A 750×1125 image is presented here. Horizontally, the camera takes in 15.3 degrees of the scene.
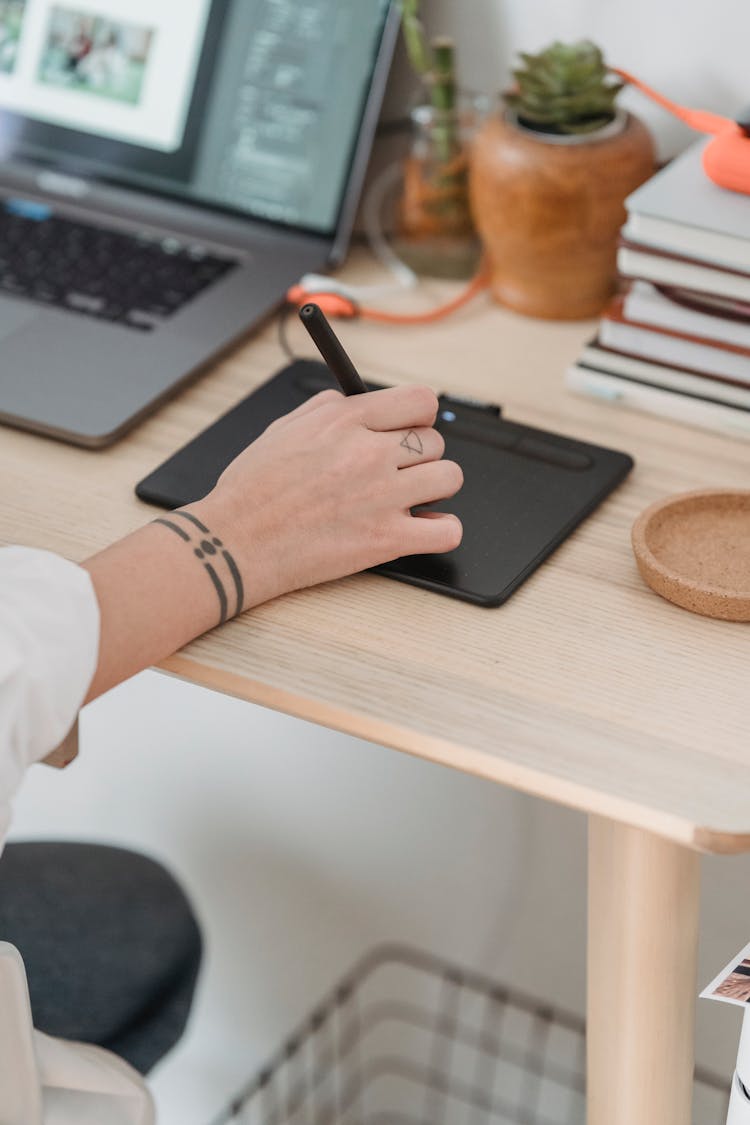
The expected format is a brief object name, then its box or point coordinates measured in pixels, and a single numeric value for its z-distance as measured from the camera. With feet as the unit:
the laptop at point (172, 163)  5.10
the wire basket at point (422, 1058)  6.16
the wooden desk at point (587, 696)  4.05
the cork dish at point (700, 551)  4.33
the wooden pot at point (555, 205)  5.01
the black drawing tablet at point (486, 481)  4.42
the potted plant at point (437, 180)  5.28
